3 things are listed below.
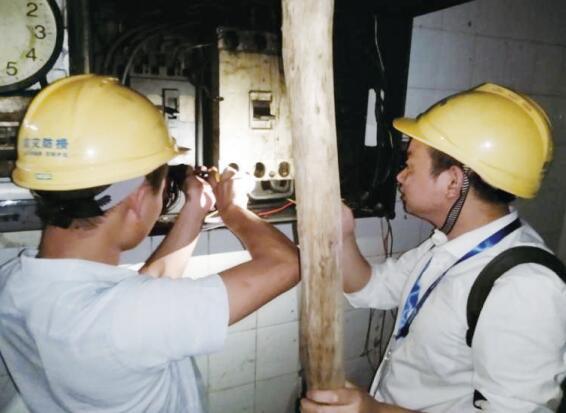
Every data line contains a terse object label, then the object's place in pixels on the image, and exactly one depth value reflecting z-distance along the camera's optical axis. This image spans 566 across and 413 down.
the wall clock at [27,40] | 1.52
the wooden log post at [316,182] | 0.91
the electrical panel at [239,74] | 1.71
